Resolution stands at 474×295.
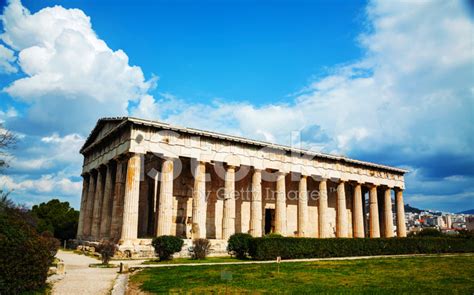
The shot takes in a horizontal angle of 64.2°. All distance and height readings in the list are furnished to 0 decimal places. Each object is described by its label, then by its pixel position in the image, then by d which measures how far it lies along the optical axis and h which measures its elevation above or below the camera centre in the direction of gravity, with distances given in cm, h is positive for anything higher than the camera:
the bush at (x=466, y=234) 3272 -28
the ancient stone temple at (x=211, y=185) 2519 +363
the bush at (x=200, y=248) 2228 -112
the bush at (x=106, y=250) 1898 -112
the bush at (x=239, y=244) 2267 -88
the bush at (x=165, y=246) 2112 -97
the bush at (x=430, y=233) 3609 -23
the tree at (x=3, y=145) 1534 +296
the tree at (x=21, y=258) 944 -80
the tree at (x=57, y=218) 4409 +117
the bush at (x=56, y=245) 1890 -89
